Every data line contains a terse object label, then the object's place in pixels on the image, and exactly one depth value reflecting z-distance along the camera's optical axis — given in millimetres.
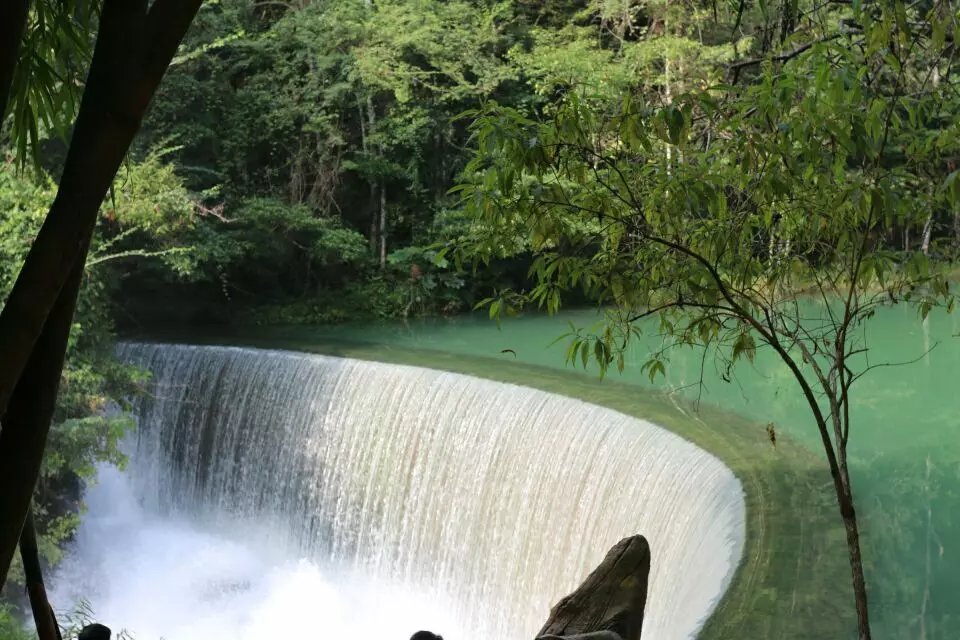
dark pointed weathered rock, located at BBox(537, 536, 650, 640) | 7018
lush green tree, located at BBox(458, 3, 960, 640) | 9308
